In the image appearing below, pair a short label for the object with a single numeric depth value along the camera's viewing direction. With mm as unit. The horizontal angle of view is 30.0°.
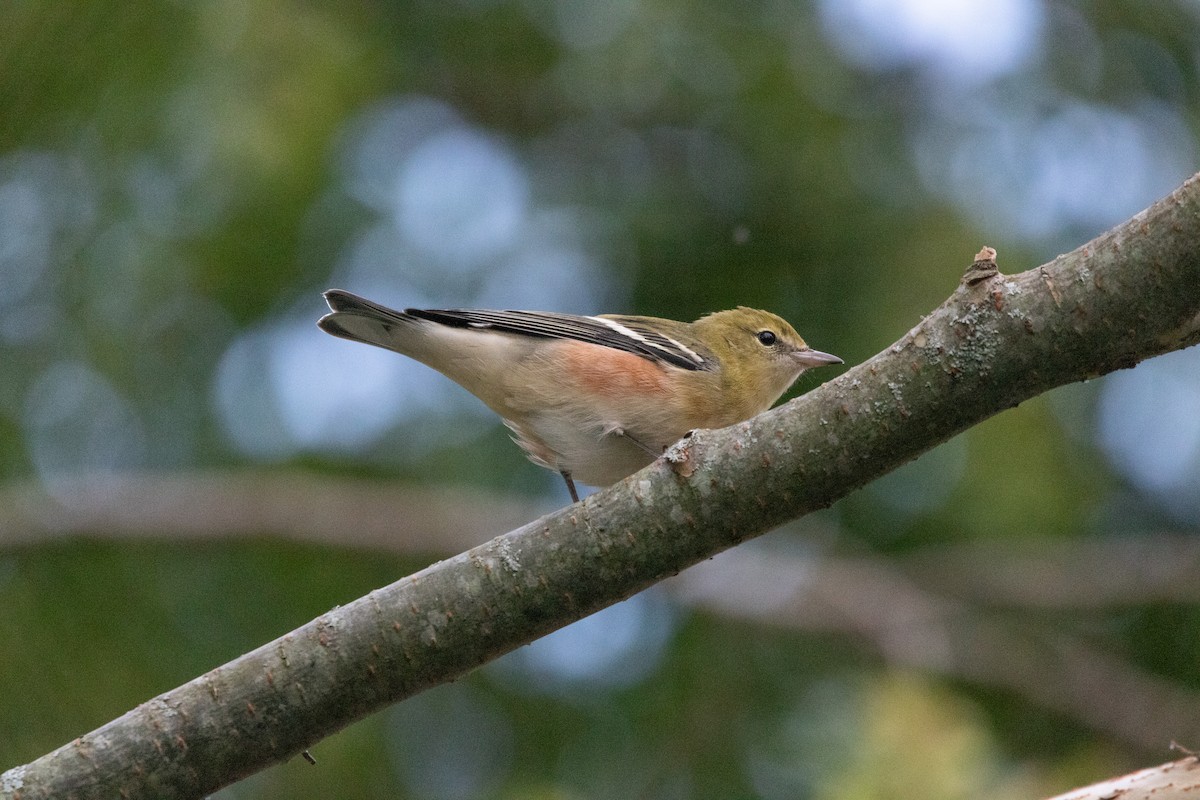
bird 9953
